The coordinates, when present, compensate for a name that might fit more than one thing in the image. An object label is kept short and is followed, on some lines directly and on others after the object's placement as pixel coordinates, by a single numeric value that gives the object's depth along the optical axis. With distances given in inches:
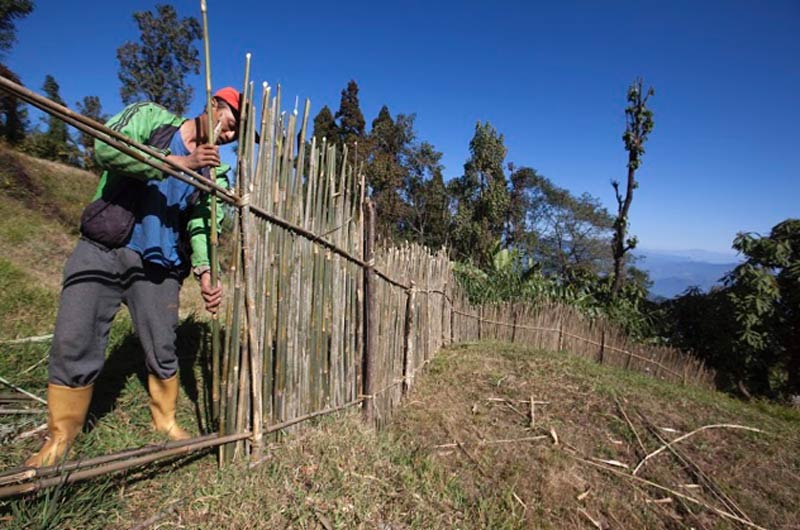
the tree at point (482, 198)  892.6
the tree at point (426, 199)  1010.7
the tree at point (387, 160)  847.1
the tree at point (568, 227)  1181.1
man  66.2
